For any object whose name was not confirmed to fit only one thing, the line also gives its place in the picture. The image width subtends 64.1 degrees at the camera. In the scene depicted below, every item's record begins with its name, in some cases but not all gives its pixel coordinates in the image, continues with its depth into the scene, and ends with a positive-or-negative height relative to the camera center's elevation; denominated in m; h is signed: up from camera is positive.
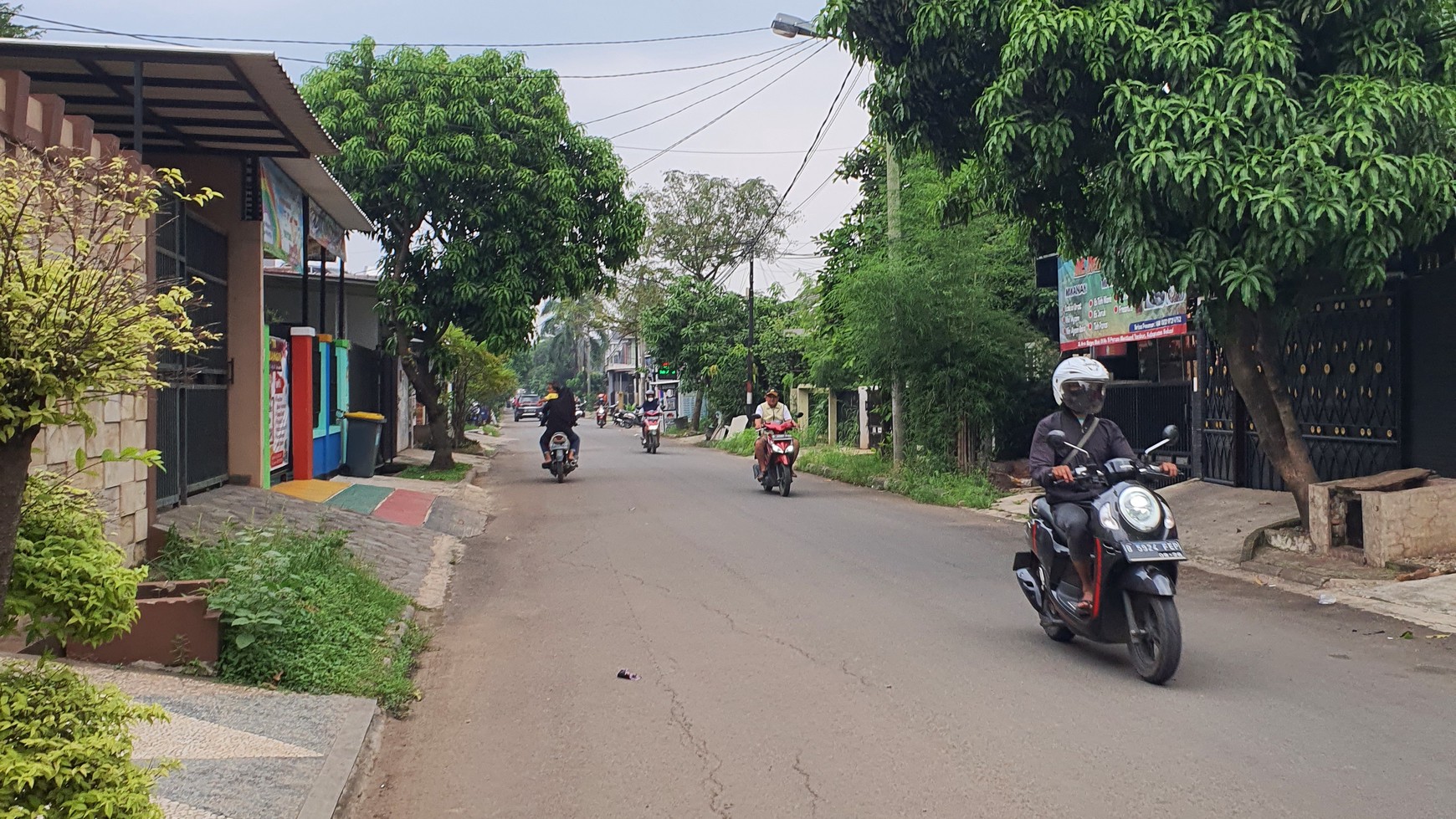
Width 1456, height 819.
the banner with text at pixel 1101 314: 15.59 +1.36
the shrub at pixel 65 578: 2.98 -0.45
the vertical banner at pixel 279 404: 14.41 +0.05
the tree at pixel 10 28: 19.94 +6.62
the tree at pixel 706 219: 49.38 +8.09
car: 82.06 +0.00
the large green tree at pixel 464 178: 19.70 +3.97
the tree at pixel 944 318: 17.92 +1.46
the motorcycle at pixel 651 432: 34.72 -0.69
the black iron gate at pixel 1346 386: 11.42 +0.25
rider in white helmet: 7.05 -0.16
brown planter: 6.25 -1.24
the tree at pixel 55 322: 2.72 +0.21
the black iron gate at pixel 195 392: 10.53 +0.15
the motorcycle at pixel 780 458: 18.48 -0.79
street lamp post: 19.41 +3.67
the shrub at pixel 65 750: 2.77 -0.84
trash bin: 18.98 -0.63
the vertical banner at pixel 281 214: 13.16 +2.33
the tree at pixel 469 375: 29.09 +0.93
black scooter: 6.28 -0.91
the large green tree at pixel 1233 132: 8.96 +2.29
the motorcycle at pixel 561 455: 21.09 -0.85
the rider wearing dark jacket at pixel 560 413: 20.73 -0.09
